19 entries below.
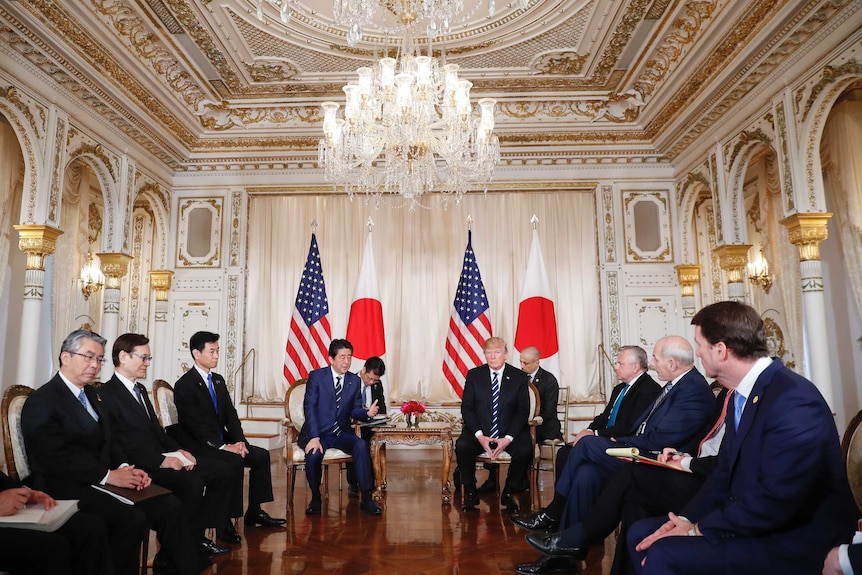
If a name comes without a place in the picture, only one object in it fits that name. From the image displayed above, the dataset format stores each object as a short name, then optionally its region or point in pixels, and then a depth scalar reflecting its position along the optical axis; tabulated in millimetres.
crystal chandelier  5426
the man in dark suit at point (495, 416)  4914
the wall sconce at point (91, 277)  8953
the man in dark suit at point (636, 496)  2834
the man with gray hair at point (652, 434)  3266
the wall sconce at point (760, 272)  8496
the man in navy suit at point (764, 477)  1865
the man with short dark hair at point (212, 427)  4199
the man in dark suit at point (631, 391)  3928
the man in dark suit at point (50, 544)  2207
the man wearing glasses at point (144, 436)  3473
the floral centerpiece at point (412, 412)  5262
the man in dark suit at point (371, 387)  5614
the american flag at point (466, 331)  7730
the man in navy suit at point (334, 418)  4785
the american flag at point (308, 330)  7863
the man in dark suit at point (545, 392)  5562
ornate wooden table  5059
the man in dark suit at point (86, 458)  2773
